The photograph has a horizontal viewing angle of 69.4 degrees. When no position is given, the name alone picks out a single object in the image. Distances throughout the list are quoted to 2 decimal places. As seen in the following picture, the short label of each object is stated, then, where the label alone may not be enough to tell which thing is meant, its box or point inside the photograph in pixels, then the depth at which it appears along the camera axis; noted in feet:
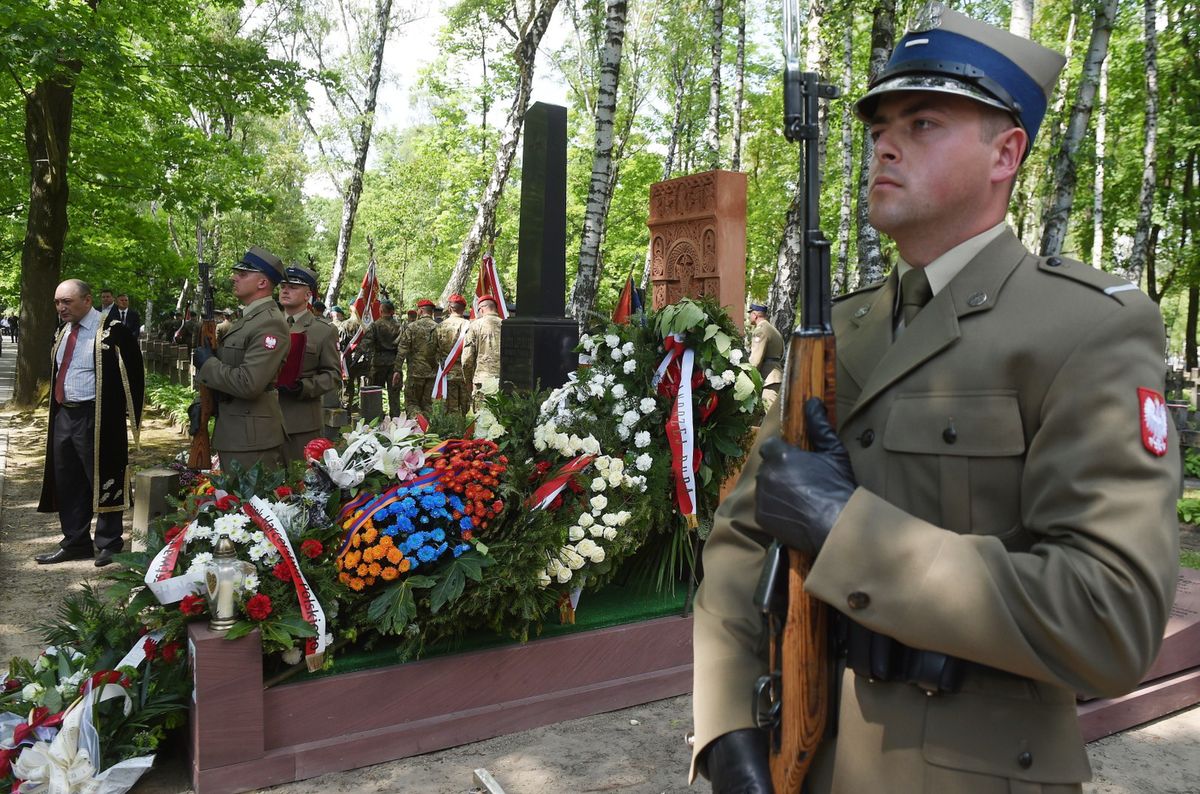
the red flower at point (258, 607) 11.50
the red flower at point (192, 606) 11.59
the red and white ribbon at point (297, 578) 11.86
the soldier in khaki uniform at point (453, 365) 40.39
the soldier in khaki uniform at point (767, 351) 34.60
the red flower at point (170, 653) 12.07
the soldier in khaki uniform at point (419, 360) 43.16
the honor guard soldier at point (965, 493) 3.96
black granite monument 25.40
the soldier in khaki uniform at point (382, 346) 53.11
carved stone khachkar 29.53
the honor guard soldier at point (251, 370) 19.19
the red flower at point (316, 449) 14.56
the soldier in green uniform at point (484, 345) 36.99
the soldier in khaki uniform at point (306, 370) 23.13
